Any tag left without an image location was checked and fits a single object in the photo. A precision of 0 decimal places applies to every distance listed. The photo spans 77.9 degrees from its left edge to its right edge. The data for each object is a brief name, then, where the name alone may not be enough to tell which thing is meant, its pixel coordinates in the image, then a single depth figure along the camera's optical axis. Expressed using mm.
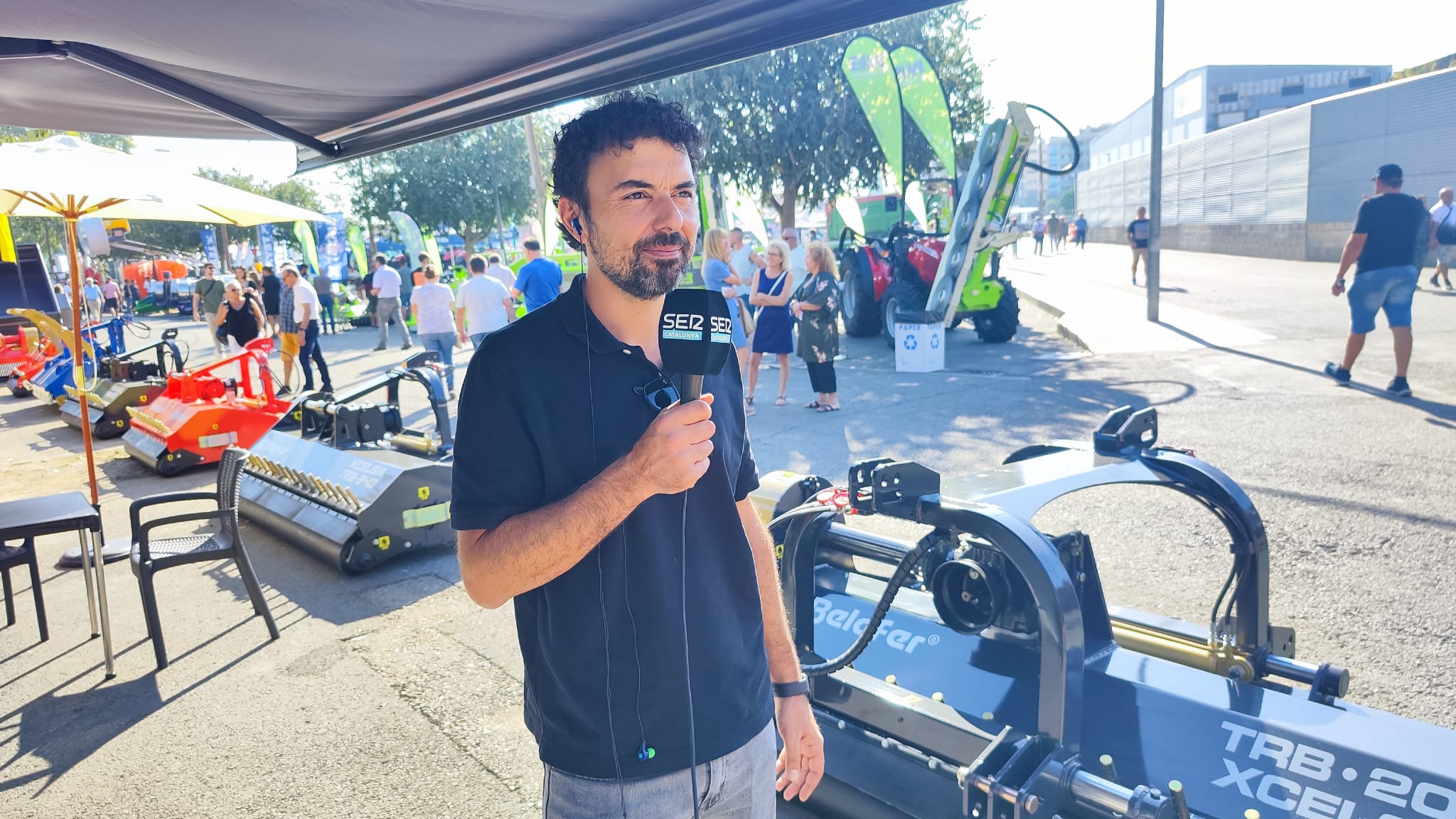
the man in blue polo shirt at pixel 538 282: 9641
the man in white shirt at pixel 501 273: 13461
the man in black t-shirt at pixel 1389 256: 8305
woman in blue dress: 9703
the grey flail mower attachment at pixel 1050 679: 2227
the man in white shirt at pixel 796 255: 19028
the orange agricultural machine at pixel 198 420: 8859
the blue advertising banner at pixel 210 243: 39469
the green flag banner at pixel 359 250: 30188
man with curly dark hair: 1431
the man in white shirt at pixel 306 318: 12297
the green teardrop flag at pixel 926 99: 14203
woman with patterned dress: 9156
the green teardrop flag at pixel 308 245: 26734
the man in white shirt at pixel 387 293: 17375
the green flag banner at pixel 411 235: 27938
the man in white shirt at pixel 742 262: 17531
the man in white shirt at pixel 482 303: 10797
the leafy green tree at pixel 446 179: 44812
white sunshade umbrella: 4320
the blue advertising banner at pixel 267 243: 35500
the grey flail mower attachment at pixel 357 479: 5691
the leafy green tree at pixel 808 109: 21516
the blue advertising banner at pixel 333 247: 29609
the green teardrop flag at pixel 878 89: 14188
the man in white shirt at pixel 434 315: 11117
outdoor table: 4180
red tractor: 13617
